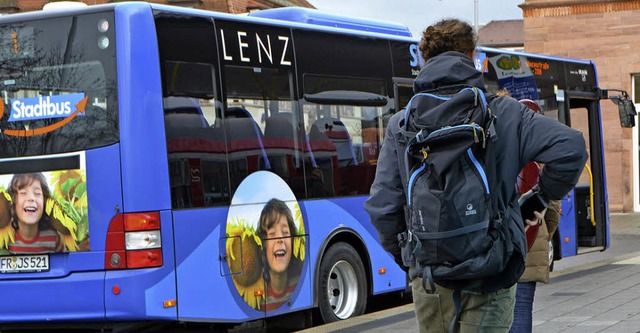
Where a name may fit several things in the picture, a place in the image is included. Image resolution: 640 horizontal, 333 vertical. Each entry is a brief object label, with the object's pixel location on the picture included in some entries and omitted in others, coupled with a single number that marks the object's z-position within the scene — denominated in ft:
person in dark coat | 13.39
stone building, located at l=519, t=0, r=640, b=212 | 96.43
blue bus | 27.25
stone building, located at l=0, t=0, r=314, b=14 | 84.12
